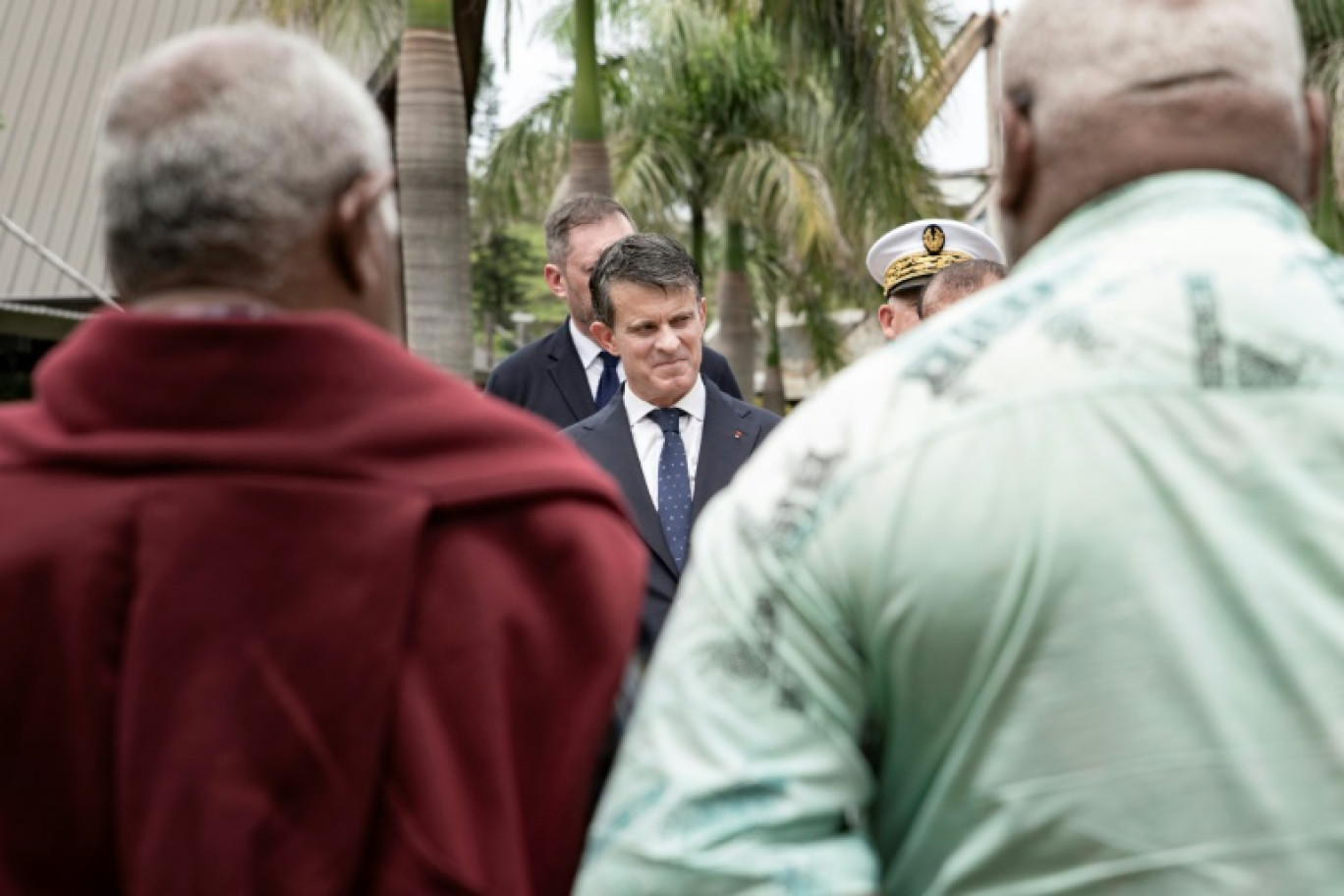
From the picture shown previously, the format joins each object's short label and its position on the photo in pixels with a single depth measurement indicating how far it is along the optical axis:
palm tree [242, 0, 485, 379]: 10.96
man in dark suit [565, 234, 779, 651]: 5.38
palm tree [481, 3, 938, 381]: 22.11
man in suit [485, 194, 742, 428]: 6.69
